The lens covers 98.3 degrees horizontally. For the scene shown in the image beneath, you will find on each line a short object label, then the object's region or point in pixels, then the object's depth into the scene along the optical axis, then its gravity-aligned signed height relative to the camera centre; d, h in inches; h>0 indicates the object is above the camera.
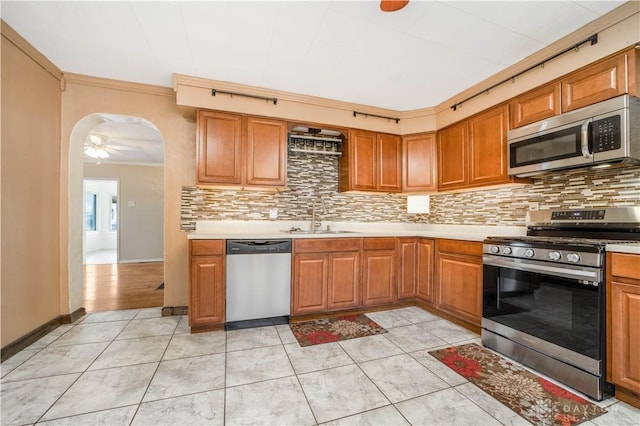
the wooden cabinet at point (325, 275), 113.3 -25.7
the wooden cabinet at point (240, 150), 113.8 +27.4
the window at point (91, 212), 336.8 +3.1
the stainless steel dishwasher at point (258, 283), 105.2 -26.7
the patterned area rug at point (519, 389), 60.7 -44.1
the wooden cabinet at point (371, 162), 136.1 +26.1
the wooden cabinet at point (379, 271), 123.9 -25.9
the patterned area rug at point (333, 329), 98.5 -44.2
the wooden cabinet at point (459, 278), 102.2 -25.6
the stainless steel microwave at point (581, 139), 72.3 +22.3
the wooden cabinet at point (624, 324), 62.3 -25.6
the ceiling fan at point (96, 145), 171.5 +44.2
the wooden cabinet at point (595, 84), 74.8 +37.7
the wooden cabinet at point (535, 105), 90.0 +37.6
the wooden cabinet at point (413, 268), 127.0 -25.3
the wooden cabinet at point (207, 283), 101.7 -25.6
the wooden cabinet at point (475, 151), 107.0 +26.9
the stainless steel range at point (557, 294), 67.4 -22.4
